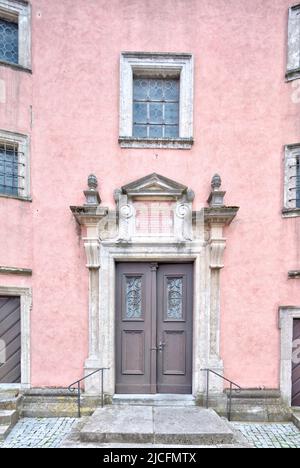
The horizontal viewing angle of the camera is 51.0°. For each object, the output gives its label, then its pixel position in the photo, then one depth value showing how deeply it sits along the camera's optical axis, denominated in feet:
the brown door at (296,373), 18.02
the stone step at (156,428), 13.80
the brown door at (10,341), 18.10
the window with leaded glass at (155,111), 19.38
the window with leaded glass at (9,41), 19.01
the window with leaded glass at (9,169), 18.58
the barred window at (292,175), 18.38
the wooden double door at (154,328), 18.44
